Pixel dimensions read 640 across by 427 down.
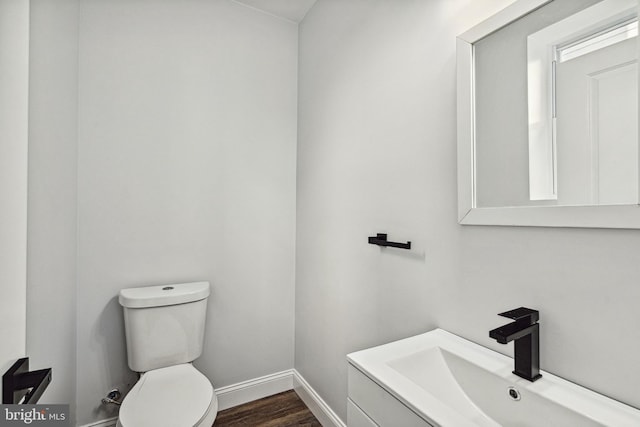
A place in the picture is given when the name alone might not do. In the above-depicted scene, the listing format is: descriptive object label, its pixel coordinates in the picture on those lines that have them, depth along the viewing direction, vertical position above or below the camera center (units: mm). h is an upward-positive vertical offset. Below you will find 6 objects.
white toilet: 1295 -685
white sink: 667 -411
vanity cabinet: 713 -469
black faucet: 778 -319
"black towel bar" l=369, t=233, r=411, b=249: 1250 -110
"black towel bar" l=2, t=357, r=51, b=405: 755 -411
